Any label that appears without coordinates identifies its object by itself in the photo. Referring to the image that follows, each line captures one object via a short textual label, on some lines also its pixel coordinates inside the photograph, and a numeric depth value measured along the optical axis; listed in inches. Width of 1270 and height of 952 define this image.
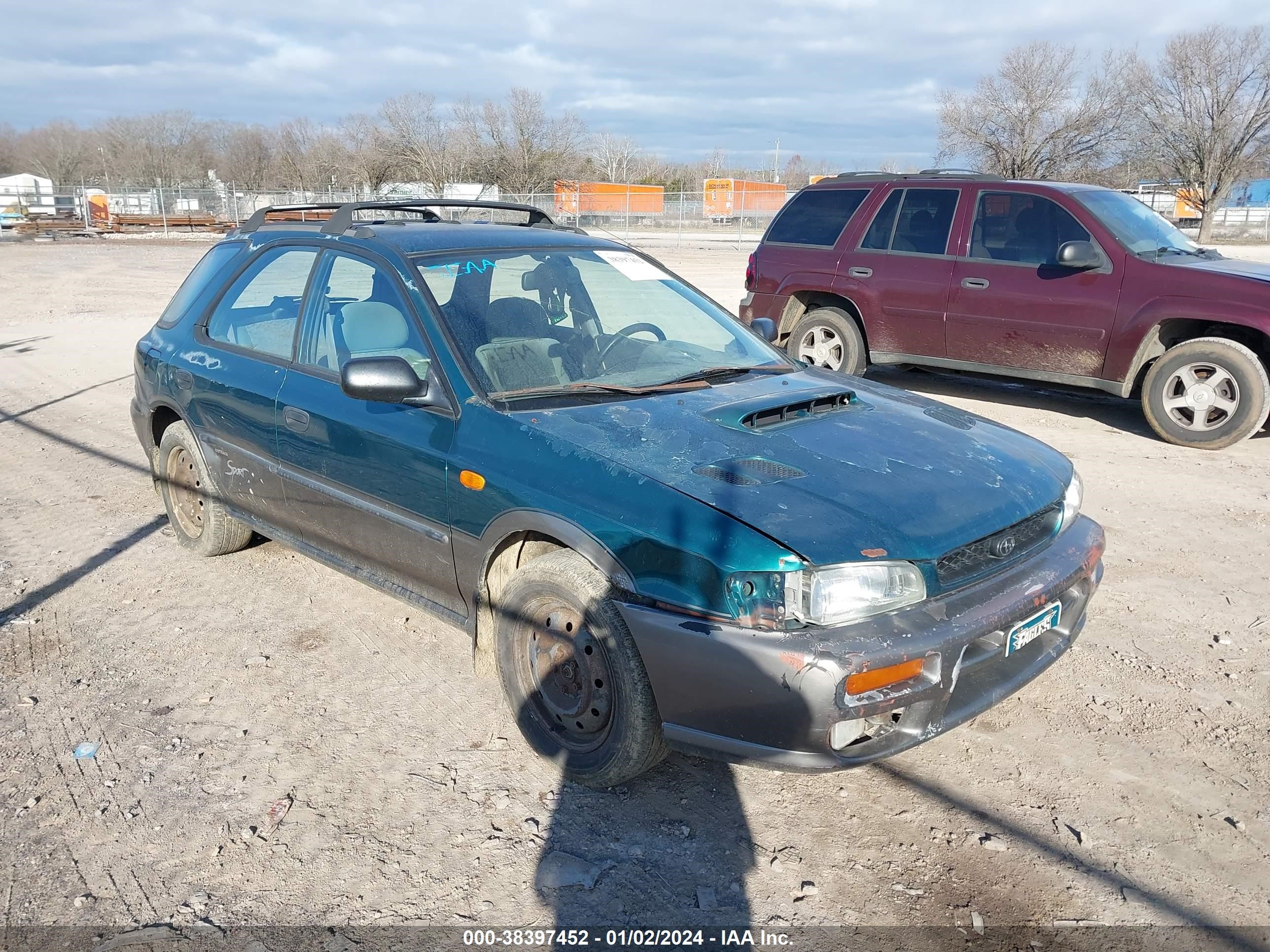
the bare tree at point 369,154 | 2102.6
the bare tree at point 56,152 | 2898.6
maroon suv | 280.4
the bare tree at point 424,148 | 2111.2
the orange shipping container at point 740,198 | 1688.0
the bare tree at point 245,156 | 2615.7
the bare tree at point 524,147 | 2156.7
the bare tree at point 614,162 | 2568.9
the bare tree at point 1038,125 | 1742.1
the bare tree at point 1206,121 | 1604.3
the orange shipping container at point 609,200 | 1585.9
